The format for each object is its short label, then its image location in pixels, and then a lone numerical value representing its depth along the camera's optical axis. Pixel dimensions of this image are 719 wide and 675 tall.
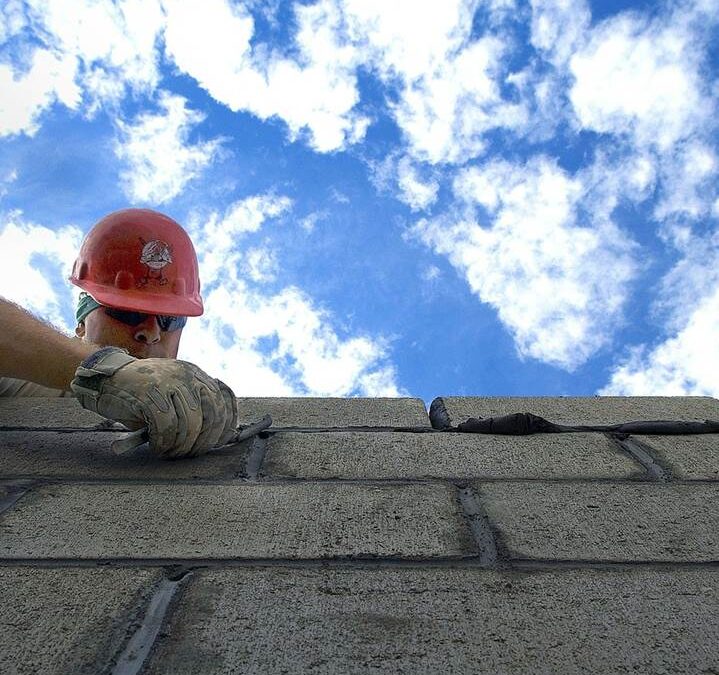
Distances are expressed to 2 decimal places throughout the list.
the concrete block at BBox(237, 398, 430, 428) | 1.97
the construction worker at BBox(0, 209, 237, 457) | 1.52
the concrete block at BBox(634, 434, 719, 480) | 1.56
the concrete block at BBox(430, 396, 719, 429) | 2.03
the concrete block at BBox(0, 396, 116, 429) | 1.94
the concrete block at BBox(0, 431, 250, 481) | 1.54
